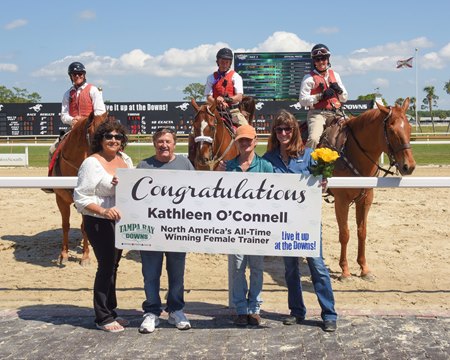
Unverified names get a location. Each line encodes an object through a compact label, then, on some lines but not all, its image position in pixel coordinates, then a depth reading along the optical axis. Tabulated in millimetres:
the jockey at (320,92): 7516
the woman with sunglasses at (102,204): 4637
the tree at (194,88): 88000
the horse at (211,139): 7633
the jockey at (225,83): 8828
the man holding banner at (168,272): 4789
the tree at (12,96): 76050
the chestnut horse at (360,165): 6609
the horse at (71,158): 7332
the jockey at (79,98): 7926
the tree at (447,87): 85062
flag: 34906
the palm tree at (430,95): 94750
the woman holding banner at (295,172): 4742
